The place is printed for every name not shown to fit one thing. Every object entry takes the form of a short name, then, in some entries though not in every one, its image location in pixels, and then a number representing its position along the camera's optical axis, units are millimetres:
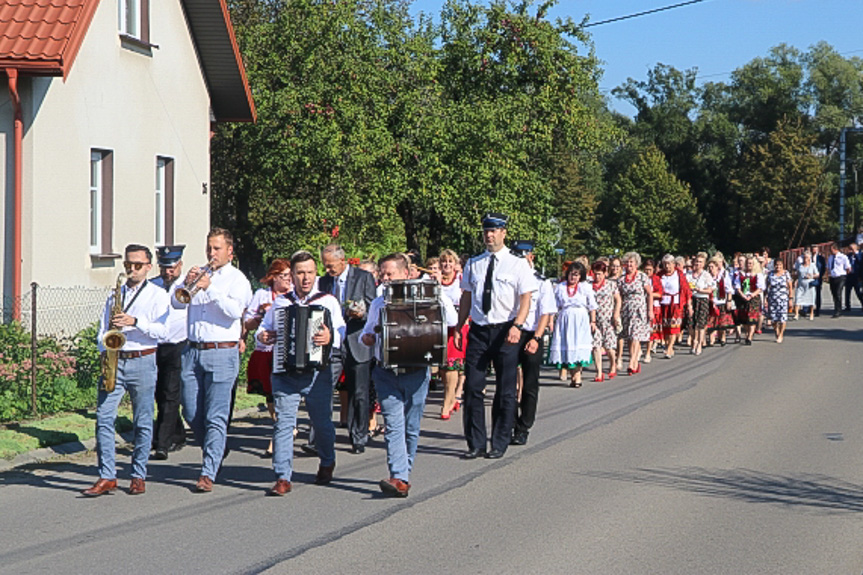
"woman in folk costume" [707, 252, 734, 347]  23719
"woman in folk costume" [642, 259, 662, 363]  20781
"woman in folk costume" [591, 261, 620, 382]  18188
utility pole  56375
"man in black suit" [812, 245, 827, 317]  32812
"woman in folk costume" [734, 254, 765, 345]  24547
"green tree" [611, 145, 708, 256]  78625
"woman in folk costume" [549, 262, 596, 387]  17047
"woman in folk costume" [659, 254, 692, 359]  21641
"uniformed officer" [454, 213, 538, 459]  10680
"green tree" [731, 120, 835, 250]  72750
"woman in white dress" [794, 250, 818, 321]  31558
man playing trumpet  9148
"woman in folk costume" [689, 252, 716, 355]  22609
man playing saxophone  8992
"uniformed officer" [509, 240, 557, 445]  11148
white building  16516
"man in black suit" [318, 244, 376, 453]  10992
